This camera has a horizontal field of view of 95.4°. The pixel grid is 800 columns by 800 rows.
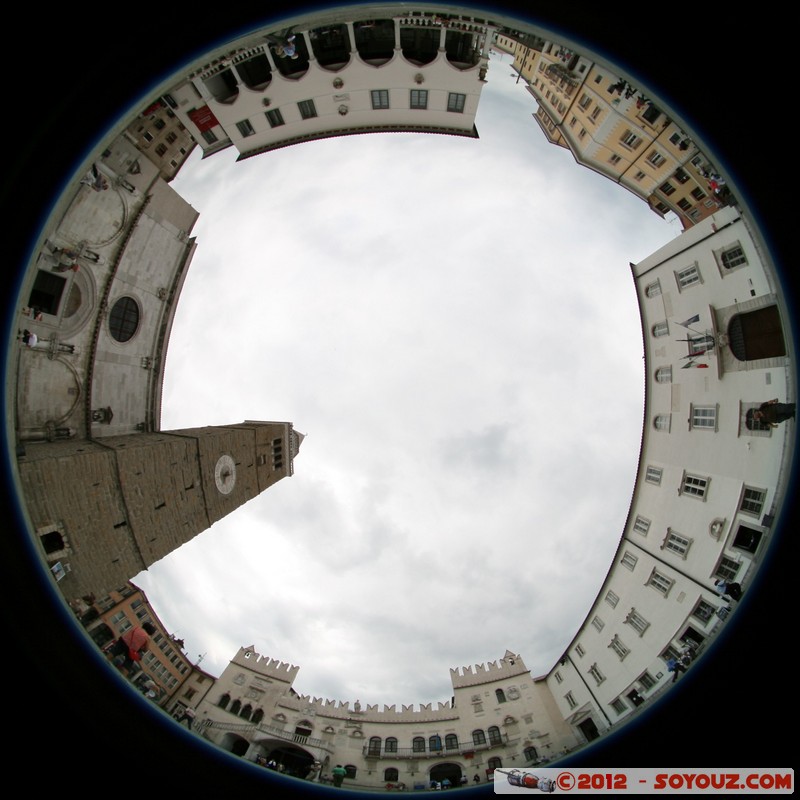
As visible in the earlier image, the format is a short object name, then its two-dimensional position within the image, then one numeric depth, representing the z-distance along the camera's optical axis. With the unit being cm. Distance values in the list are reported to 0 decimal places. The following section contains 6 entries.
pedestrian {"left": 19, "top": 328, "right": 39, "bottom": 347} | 1514
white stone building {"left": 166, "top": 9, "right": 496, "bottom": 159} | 1961
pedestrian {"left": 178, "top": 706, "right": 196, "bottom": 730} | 1716
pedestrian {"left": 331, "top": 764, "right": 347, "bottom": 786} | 2138
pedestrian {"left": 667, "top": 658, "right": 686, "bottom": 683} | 1290
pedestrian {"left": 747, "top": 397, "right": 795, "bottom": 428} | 1111
